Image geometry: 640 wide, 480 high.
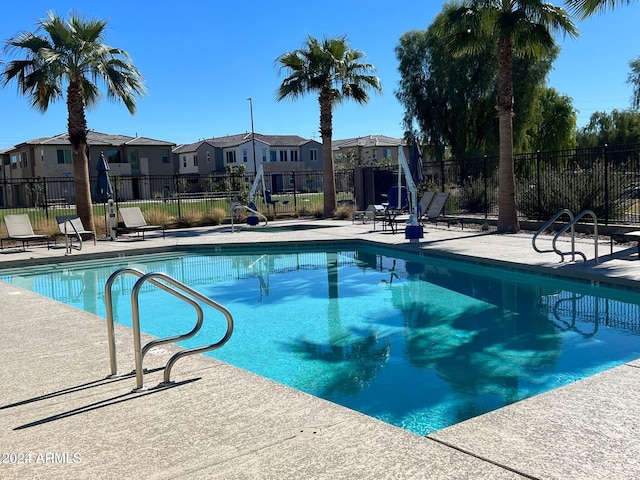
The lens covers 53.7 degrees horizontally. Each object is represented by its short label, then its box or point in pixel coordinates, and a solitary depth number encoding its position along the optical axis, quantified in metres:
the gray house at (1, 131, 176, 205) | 51.19
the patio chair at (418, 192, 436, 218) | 17.82
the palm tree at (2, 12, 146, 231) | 17.02
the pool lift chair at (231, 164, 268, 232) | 21.39
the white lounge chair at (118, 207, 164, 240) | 17.92
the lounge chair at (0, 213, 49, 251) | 15.98
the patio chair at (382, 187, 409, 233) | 17.61
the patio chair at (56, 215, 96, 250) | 15.55
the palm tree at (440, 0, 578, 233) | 15.24
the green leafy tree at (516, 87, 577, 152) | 35.97
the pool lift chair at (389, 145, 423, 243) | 14.89
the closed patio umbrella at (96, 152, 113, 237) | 17.98
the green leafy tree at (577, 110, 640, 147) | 52.97
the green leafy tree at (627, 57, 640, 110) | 37.62
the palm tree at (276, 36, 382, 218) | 22.64
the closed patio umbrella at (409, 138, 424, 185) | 17.12
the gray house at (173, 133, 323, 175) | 69.88
